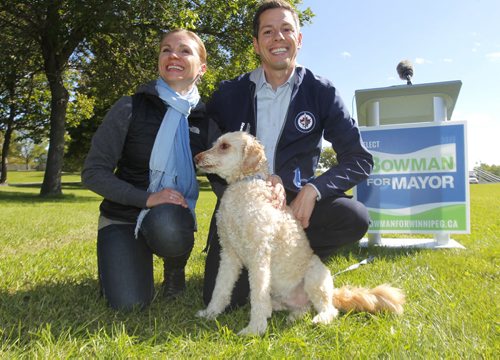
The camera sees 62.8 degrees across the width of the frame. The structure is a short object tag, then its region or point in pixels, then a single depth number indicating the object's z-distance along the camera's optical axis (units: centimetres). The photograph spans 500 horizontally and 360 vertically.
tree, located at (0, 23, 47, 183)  1479
